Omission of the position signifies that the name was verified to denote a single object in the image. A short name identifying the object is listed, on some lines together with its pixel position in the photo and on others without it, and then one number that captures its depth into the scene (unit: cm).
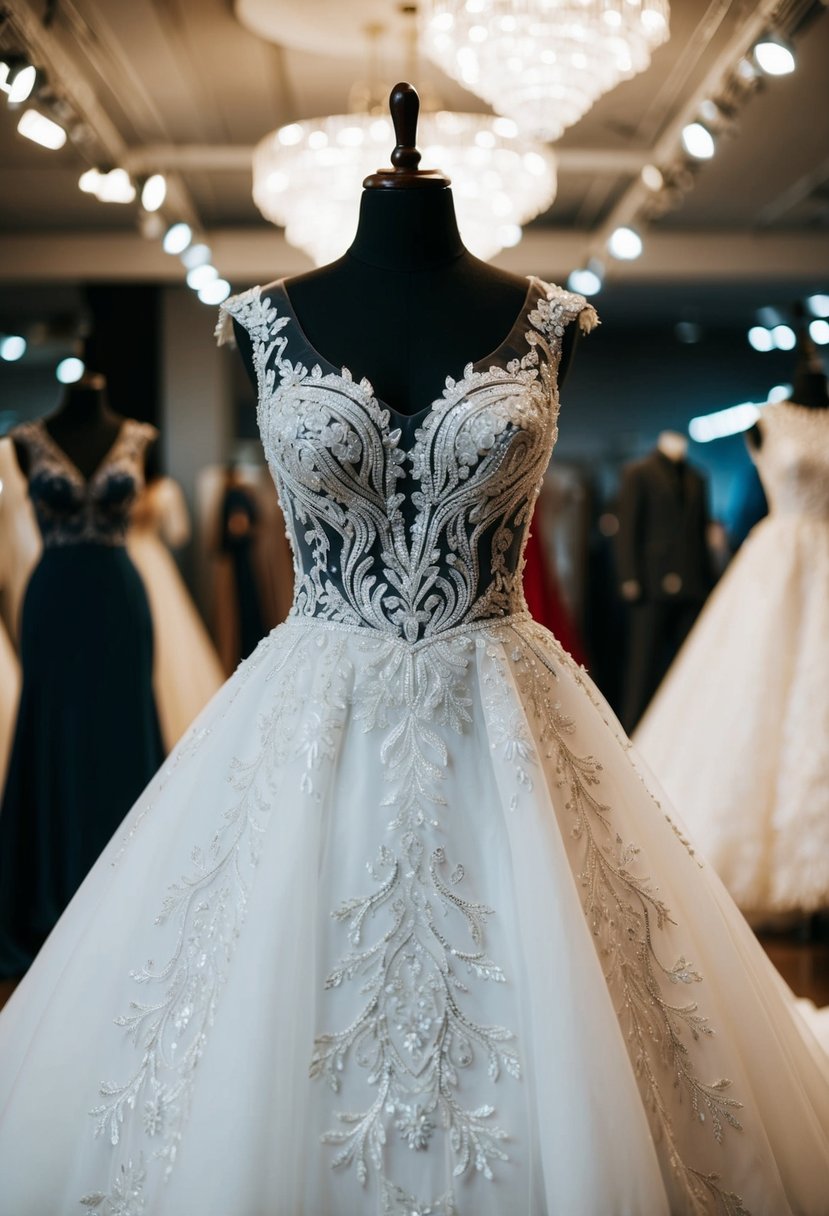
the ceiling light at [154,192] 499
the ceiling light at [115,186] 489
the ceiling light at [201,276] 596
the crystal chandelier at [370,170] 478
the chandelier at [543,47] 370
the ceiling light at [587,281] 670
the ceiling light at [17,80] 376
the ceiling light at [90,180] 486
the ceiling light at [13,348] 481
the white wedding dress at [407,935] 152
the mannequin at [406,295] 201
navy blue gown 372
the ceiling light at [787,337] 472
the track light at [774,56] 406
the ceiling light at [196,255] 580
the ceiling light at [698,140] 468
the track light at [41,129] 395
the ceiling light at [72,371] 398
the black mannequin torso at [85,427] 385
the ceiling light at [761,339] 811
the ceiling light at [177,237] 538
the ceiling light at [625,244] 555
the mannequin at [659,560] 676
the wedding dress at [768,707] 386
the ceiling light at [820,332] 450
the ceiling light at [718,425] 988
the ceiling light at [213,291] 614
